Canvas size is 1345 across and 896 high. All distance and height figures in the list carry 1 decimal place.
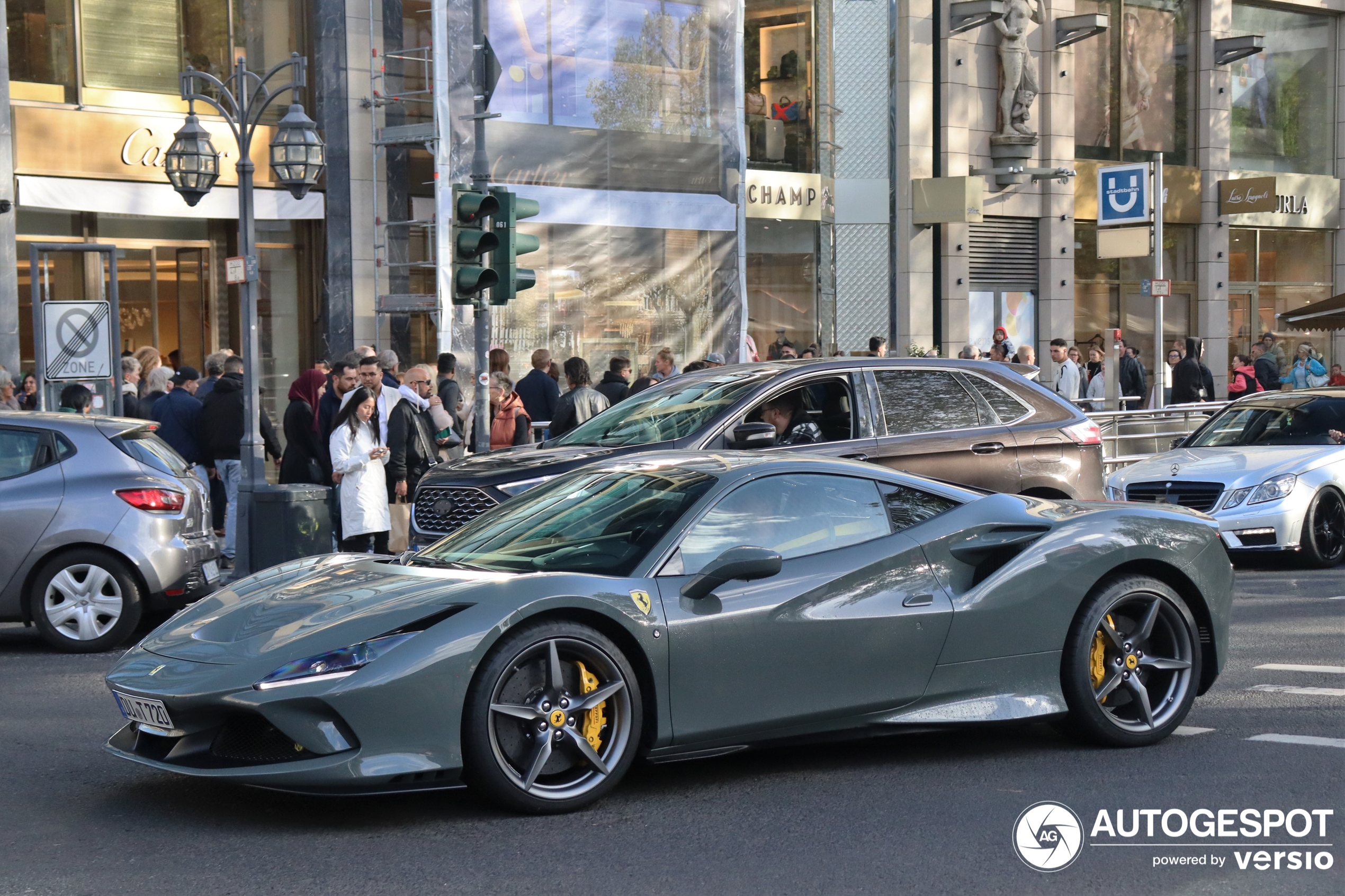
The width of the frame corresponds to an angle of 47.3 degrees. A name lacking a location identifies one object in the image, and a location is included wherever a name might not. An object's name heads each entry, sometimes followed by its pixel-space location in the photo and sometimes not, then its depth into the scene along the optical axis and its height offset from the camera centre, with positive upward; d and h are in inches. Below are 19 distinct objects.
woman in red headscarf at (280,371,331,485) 524.1 -34.7
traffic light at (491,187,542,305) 509.0 +33.2
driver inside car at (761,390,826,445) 406.6 -21.0
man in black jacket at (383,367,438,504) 488.7 -32.2
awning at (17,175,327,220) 757.9 +78.8
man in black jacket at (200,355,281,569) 559.5 -26.1
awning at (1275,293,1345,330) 1017.5 +12.5
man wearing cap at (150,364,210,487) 561.0 -25.7
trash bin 438.9 -50.3
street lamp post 536.7 +77.3
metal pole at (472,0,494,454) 520.7 +8.4
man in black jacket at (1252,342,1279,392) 1041.5 -24.1
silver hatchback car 380.2 -44.7
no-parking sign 546.9 +4.6
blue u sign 940.0 +88.7
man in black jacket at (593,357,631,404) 647.8 -16.1
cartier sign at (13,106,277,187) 755.4 +105.6
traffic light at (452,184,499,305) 509.7 +34.2
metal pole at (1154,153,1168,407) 897.5 +23.2
